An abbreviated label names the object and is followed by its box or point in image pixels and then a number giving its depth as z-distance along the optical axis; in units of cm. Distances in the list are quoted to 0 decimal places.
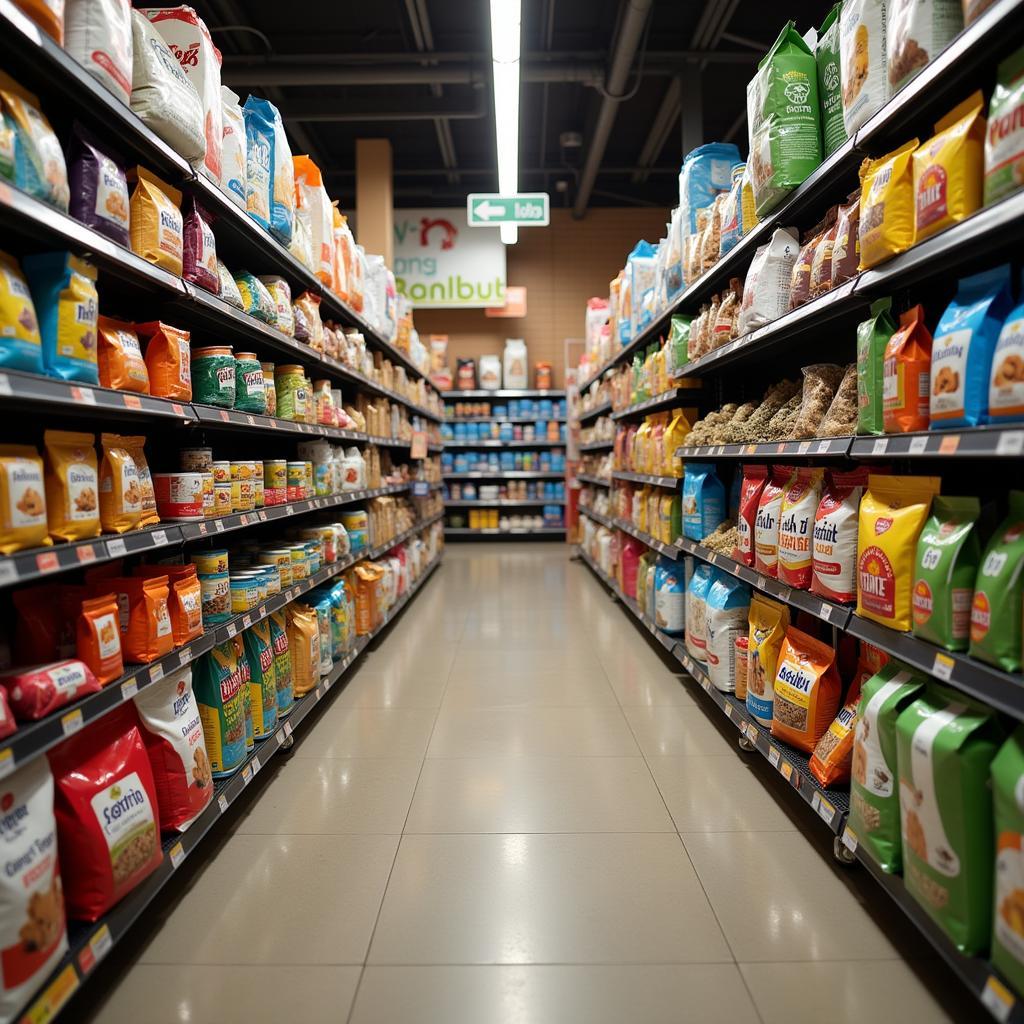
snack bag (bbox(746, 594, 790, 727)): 244
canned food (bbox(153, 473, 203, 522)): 205
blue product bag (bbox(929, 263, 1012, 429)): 138
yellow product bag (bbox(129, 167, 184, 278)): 182
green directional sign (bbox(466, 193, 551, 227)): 699
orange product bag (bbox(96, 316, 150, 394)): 170
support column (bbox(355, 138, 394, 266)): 785
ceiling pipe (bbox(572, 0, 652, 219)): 545
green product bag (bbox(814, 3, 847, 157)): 214
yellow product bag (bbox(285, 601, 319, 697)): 294
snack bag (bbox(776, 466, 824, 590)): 217
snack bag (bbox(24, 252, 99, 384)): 148
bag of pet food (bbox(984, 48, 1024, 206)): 126
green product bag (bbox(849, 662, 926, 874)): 157
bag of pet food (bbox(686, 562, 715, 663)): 320
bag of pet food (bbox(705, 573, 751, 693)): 289
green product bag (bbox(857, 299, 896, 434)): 175
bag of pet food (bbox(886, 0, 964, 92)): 153
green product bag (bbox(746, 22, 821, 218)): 221
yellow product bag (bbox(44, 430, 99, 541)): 149
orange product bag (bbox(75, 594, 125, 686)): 156
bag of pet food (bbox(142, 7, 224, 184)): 218
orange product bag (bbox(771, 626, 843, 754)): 208
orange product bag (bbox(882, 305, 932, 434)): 160
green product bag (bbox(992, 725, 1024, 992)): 116
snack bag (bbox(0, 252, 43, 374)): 131
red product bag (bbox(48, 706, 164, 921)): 142
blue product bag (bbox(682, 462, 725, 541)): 331
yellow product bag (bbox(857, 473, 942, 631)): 160
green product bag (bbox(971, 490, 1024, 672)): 126
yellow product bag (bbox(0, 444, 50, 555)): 130
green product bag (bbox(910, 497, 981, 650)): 142
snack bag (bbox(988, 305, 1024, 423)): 126
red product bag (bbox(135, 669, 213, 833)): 177
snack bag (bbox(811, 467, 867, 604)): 192
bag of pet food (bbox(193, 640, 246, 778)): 212
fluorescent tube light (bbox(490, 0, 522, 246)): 428
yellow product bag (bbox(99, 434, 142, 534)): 171
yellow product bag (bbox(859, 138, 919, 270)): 162
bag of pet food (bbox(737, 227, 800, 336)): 242
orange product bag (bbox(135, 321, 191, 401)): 194
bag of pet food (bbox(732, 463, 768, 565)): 262
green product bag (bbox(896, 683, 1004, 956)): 129
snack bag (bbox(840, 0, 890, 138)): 181
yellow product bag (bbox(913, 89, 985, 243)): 142
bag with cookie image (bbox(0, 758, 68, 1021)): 118
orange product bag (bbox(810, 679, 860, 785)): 192
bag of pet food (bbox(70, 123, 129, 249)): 158
